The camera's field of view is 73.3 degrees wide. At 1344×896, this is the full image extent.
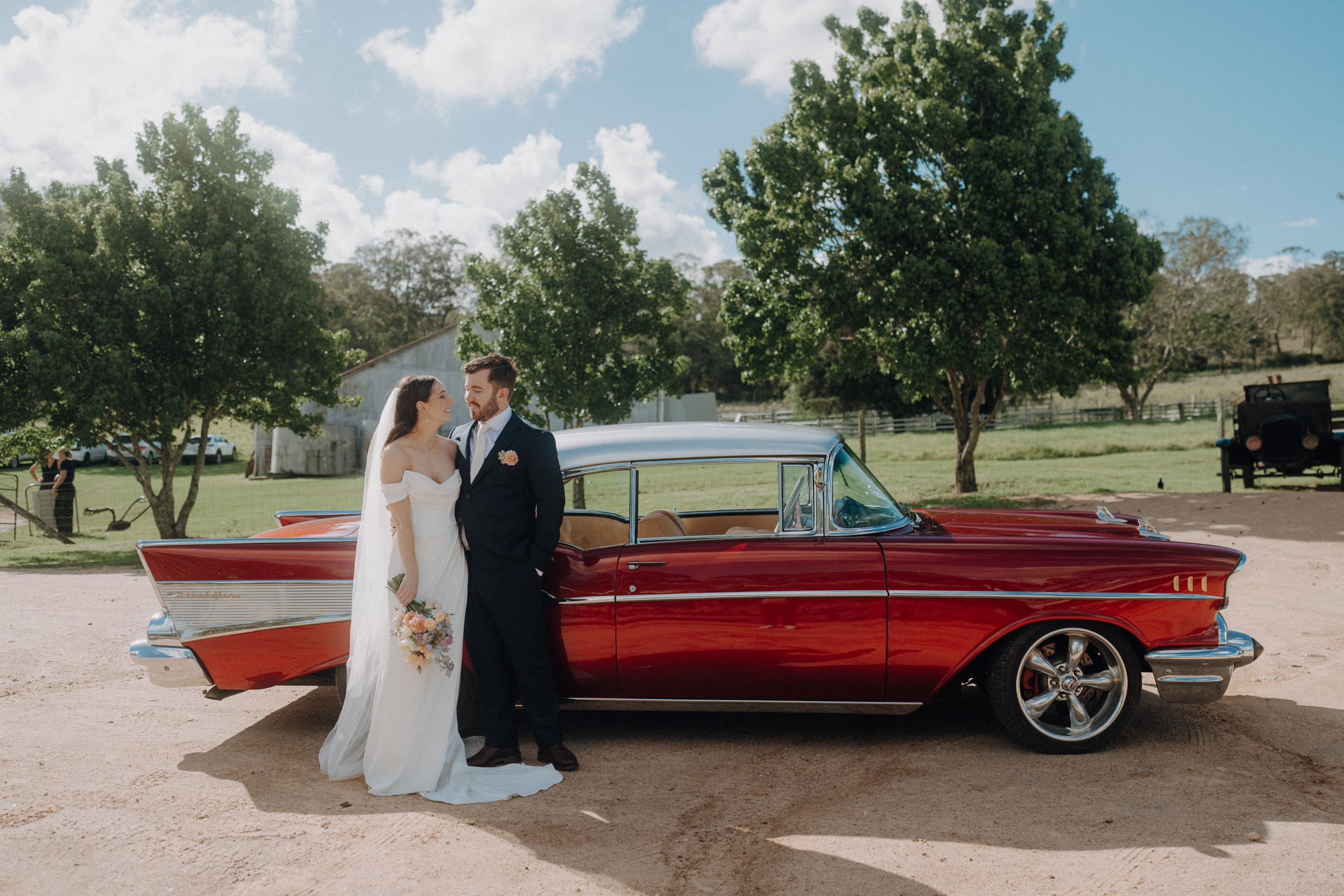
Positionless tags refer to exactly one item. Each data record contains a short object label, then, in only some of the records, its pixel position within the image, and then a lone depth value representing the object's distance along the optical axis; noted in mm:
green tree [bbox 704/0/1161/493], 15594
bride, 4230
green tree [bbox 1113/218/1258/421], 49625
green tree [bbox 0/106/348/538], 12781
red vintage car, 4387
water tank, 31969
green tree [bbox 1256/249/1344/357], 62312
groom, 4316
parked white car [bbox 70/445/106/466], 38750
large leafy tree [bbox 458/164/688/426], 15656
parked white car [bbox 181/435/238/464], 42375
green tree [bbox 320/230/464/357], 58812
